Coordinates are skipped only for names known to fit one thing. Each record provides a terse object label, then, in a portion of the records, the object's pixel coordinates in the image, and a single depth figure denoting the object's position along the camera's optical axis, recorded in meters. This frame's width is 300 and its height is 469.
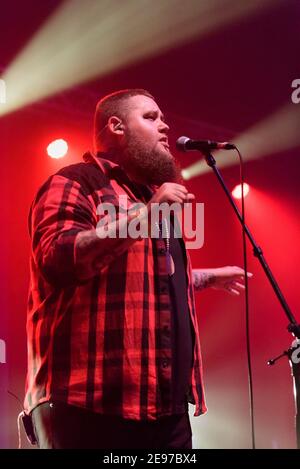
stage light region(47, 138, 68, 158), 4.23
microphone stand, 2.05
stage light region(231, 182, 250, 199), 5.04
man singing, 1.60
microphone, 2.08
